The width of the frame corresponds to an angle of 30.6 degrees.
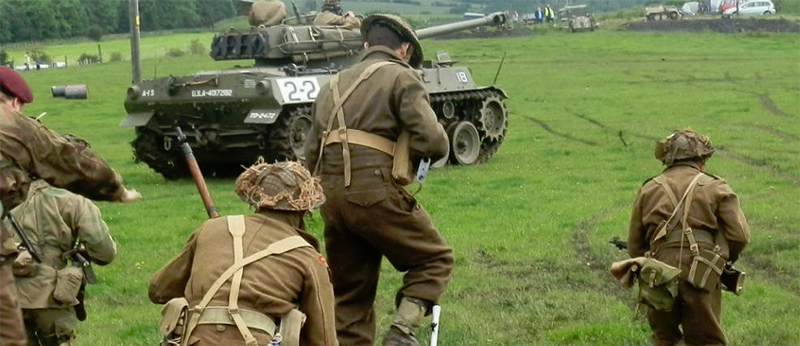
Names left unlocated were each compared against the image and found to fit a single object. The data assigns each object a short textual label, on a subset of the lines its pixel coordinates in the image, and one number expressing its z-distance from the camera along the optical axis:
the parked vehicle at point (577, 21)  70.19
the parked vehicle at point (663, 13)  73.12
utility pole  27.23
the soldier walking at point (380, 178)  7.66
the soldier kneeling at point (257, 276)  5.64
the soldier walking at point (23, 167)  6.55
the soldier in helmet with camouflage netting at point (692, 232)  8.45
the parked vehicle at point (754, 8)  78.06
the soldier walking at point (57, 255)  7.66
